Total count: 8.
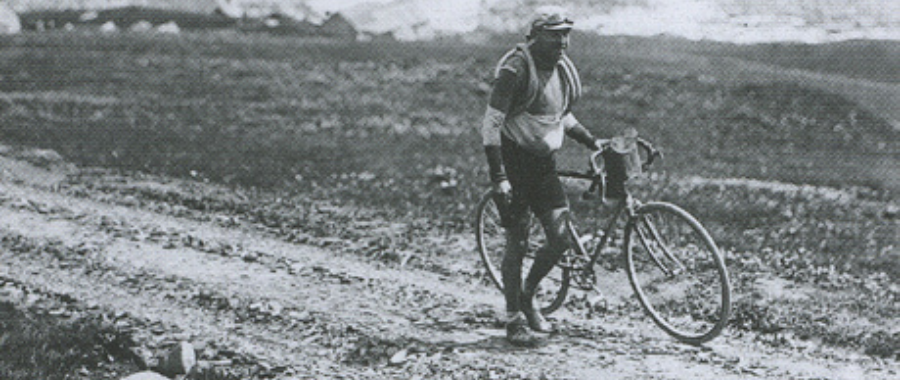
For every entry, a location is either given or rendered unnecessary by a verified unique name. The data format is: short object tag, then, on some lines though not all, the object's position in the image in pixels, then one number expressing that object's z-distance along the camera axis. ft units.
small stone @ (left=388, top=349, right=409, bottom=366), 23.44
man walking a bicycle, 22.67
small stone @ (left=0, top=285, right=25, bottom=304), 28.89
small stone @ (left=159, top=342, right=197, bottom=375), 23.39
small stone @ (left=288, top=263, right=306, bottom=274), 32.48
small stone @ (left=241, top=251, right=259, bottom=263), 33.94
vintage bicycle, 23.84
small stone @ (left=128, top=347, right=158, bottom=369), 24.25
